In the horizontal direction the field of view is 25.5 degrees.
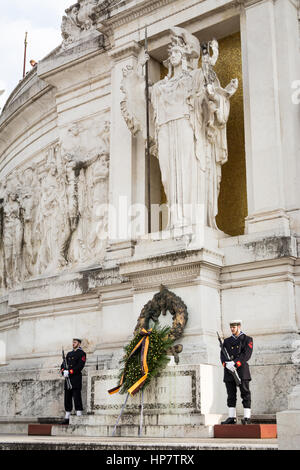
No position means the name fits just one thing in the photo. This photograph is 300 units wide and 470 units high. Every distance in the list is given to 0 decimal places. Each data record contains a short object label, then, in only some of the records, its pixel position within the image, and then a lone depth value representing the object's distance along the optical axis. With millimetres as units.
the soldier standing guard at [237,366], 11383
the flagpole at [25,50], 34538
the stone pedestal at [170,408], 11273
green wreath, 12203
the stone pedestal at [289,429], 7746
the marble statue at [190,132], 14273
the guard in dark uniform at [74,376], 14195
